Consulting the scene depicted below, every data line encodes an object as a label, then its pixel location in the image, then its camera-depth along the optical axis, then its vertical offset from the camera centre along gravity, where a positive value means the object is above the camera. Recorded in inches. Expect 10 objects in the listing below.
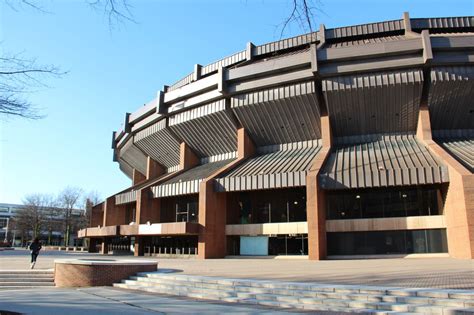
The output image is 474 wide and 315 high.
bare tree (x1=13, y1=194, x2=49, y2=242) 3066.4 +101.9
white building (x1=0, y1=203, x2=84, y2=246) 3661.9 -34.7
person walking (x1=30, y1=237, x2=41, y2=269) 763.8 -39.0
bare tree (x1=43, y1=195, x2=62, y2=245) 3331.7 +135.2
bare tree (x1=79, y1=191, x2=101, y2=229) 2671.0 +101.3
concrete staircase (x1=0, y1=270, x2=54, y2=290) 632.4 -82.5
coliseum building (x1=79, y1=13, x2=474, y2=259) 1054.4 +269.1
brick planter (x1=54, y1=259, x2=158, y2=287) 623.2 -68.0
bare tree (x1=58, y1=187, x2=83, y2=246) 3310.0 +231.7
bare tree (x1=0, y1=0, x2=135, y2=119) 293.7 +96.7
